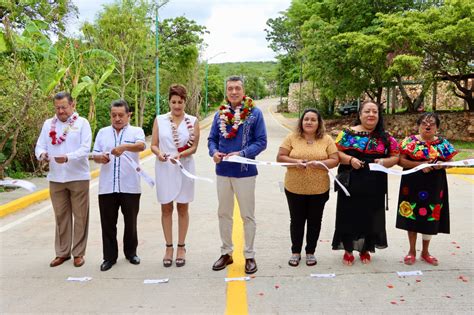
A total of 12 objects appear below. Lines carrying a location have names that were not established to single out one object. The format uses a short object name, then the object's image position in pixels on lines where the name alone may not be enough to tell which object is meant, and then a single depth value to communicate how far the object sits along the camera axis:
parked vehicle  34.22
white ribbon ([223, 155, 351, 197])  4.17
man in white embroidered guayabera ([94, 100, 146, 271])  4.52
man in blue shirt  4.33
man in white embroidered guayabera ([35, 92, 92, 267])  4.57
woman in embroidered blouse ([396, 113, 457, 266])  4.50
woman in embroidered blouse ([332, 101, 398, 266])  4.45
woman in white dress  4.53
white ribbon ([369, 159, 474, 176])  4.31
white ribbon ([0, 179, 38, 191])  4.32
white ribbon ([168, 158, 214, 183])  4.44
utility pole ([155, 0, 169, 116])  18.46
